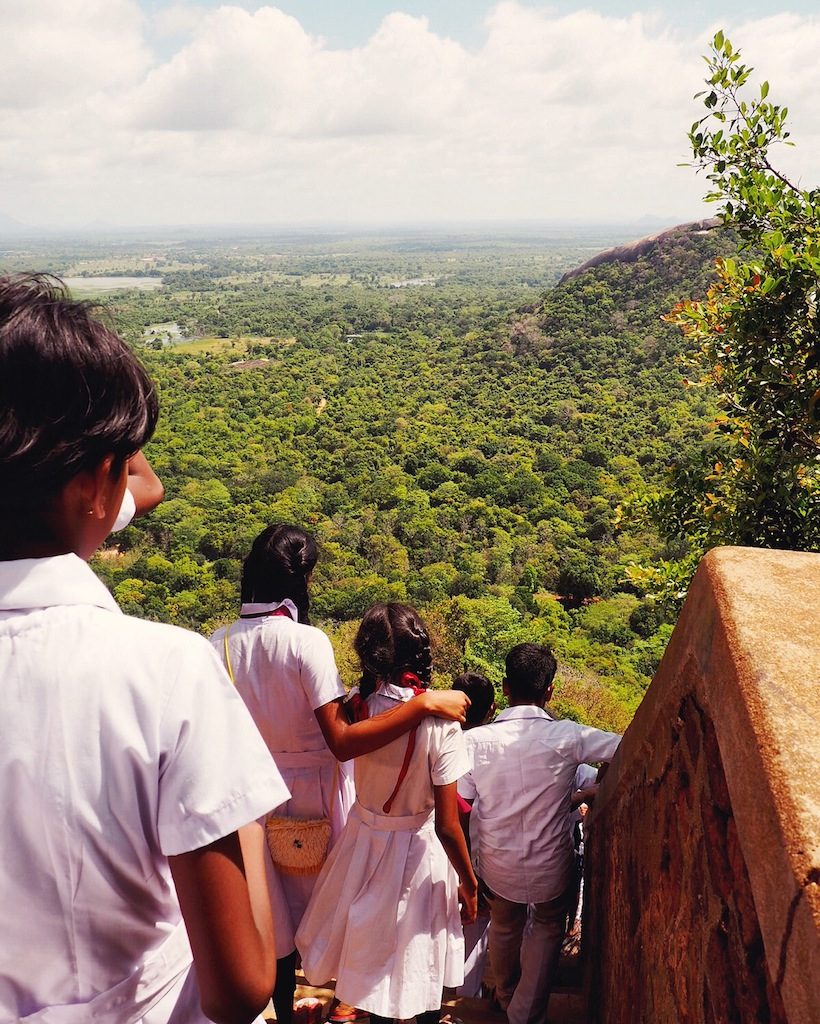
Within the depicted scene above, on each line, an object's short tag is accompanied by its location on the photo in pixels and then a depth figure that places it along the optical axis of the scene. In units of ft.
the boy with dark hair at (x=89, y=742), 2.15
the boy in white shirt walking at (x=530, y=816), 6.41
